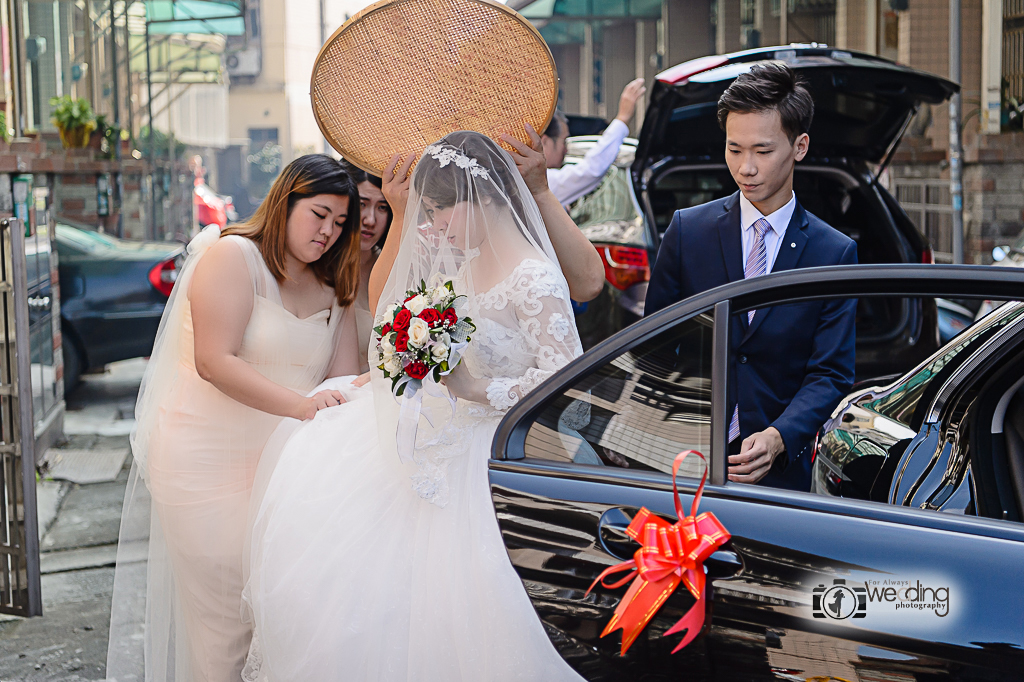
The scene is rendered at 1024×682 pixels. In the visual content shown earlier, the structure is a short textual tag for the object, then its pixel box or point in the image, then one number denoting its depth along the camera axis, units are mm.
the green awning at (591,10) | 18734
